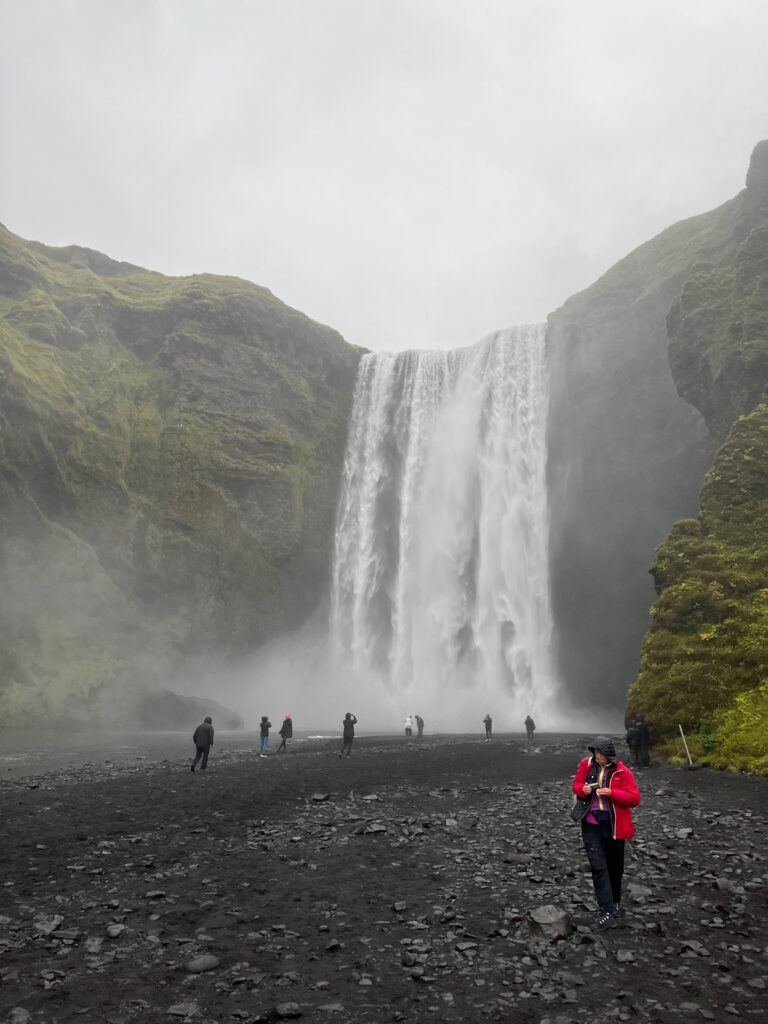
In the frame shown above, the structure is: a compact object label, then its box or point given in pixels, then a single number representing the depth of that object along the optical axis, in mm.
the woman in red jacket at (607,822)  7137
